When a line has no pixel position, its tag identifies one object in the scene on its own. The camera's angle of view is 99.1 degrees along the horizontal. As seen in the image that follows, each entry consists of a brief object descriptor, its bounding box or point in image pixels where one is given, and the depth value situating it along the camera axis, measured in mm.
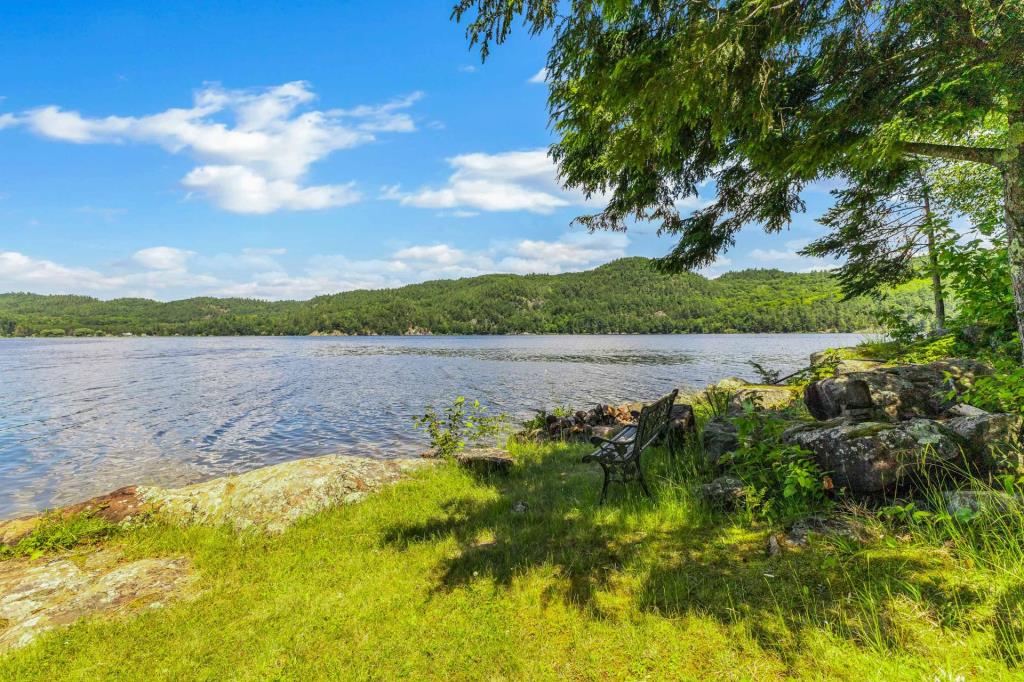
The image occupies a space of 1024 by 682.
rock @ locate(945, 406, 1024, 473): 4258
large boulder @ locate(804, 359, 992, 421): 6043
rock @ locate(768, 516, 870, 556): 4215
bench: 6375
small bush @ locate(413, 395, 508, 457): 10125
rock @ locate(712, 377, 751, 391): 14584
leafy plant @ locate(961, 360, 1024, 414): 4078
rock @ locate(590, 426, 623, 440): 11394
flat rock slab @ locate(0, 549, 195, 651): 4410
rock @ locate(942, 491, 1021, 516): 3762
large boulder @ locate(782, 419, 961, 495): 4465
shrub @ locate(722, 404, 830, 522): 4801
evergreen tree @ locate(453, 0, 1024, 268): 4066
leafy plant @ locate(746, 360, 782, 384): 10944
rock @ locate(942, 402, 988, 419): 5092
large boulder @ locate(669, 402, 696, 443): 8320
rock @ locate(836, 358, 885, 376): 9227
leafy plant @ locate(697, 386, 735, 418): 9962
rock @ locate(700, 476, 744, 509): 5362
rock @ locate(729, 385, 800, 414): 9078
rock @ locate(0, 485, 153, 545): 6258
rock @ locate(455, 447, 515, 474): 8875
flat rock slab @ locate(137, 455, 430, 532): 6672
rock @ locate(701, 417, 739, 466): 6434
